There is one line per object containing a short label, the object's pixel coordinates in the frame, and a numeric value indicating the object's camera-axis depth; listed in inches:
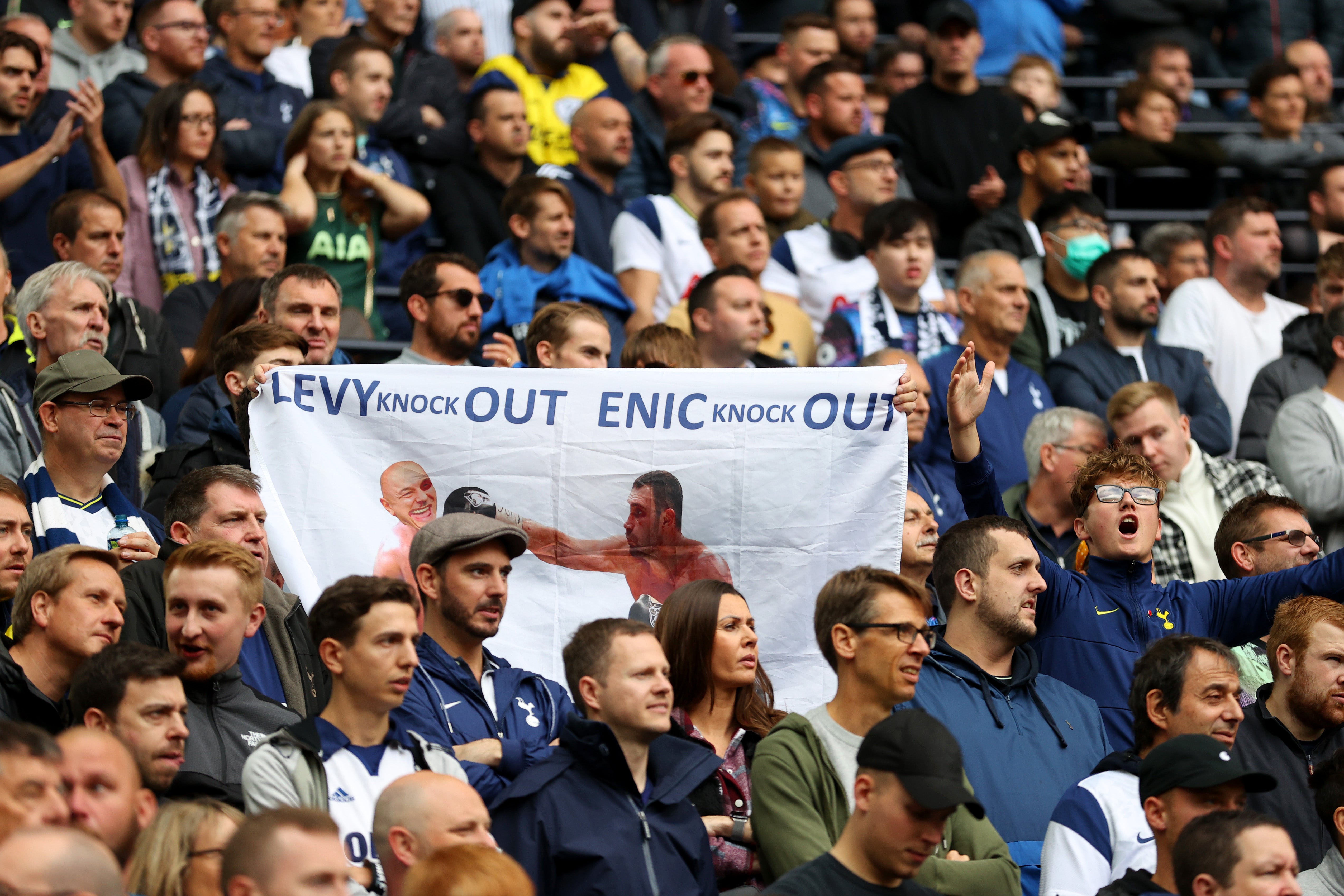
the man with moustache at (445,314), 640.4
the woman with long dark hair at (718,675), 457.1
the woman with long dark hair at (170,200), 730.8
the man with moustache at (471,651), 443.5
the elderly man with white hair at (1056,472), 637.3
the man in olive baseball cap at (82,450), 505.4
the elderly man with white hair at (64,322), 576.4
